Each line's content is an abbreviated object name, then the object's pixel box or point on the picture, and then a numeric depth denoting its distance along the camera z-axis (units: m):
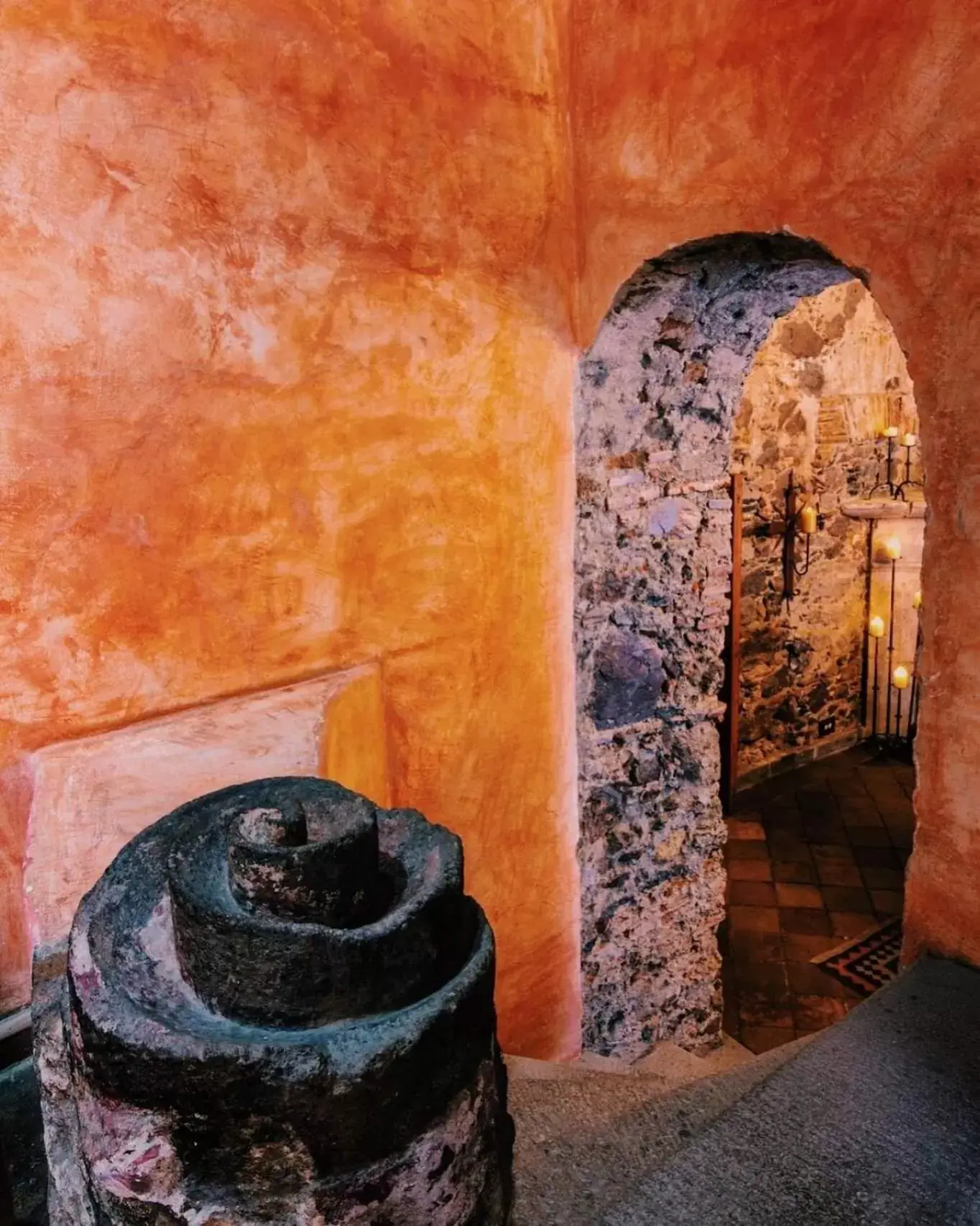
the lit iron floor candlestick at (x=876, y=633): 6.77
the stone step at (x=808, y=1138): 1.55
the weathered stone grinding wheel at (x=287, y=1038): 1.11
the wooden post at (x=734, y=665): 5.89
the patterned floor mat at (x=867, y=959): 4.31
